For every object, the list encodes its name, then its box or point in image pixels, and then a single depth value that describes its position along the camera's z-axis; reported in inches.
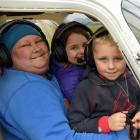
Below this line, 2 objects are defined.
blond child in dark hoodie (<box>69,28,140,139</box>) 55.6
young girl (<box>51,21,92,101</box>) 63.7
